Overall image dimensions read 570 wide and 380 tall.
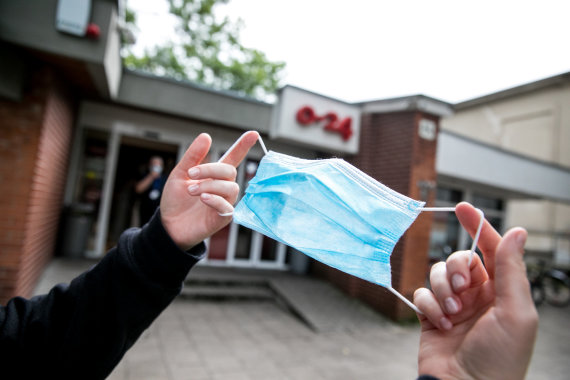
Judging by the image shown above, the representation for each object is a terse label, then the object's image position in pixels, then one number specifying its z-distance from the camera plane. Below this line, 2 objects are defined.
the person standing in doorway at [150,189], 4.96
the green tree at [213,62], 16.21
